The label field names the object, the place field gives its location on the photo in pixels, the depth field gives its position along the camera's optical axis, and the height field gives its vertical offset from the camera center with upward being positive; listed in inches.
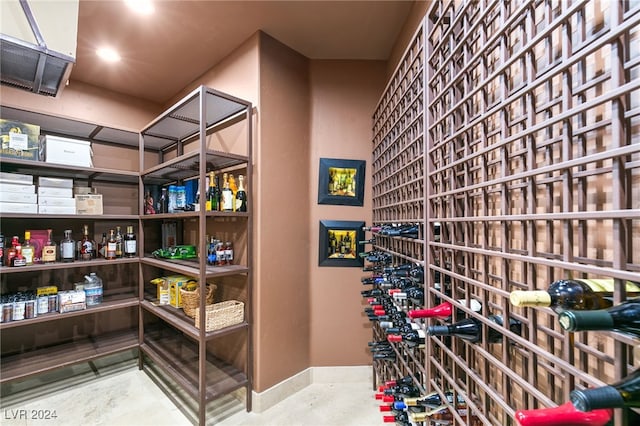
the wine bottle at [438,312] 34.8 -12.7
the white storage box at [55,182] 79.4 +10.8
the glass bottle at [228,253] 76.4 -10.4
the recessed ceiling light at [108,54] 80.9 +50.5
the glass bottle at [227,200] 73.1 +4.6
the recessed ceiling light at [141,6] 63.9 +51.2
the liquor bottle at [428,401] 38.1 -26.6
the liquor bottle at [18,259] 74.2 -11.2
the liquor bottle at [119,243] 93.7 -9.1
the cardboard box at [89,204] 87.1 +4.6
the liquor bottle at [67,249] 82.5 -9.5
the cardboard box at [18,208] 72.1 +2.9
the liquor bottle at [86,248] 88.5 -10.0
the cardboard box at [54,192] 78.5 +7.9
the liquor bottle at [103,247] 90.9 -10.3
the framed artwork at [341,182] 86.5 +11.0
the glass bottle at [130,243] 94.3 -9.1
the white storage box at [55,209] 78.1 +2.6
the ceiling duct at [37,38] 48.2 +34.0
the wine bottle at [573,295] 17.3 -5.3
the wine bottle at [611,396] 13.2 -9.2
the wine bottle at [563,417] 16.0 -12.3
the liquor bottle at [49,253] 79.2 -10.3
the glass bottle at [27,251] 75.9 -9.2
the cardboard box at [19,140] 72.4 +21.8
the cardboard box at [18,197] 72.1 +5.8
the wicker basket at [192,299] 74.2 -23.2
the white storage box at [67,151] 78.7 +20.2
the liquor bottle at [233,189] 73.7 +7.8
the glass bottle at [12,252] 74.3 -9.3
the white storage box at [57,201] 78.4 +5.0
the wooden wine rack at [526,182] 17.6 +2.9
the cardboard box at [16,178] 72.5 +11.1
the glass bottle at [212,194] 72.4 +6.3
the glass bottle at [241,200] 74.3 +4.6
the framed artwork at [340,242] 85.9 -8.4
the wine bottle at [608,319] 13.9 -5.6
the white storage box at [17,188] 72.1 +8.4
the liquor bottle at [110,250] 89.5 -10.9
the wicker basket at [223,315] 67.0 -25.2
